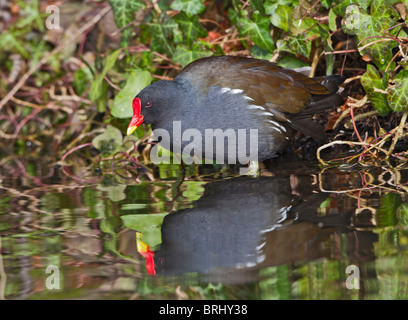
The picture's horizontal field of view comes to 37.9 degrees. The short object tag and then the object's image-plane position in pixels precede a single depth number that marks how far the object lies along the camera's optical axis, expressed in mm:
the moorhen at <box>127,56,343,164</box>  3463
